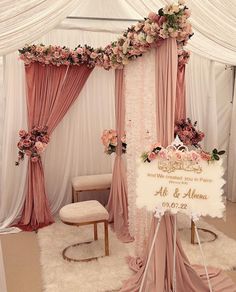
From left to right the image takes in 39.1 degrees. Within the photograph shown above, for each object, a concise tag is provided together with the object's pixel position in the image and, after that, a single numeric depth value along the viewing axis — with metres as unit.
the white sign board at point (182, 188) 2.05
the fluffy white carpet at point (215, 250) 3.12
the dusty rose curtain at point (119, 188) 3.74
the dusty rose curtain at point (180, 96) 3.92
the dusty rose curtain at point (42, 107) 4.18
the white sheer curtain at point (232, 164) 5.05
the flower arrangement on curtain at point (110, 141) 3.91
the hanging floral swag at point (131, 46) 2.20
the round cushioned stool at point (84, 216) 3.24
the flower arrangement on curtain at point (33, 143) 4.05
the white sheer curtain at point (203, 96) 4.96
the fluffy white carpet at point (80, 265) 2.80
